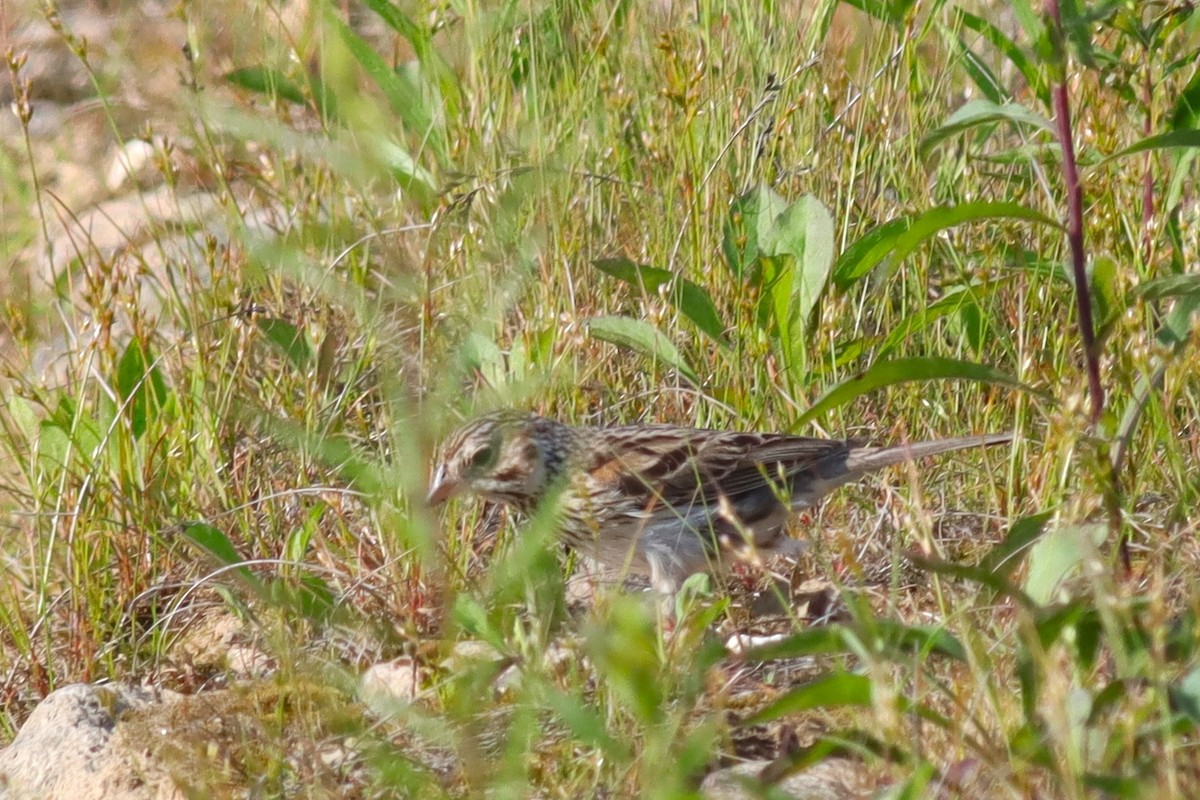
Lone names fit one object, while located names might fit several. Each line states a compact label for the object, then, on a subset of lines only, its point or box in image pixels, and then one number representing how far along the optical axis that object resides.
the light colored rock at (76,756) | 7.59
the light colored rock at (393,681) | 7.74
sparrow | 9.82
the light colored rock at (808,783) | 6.73
